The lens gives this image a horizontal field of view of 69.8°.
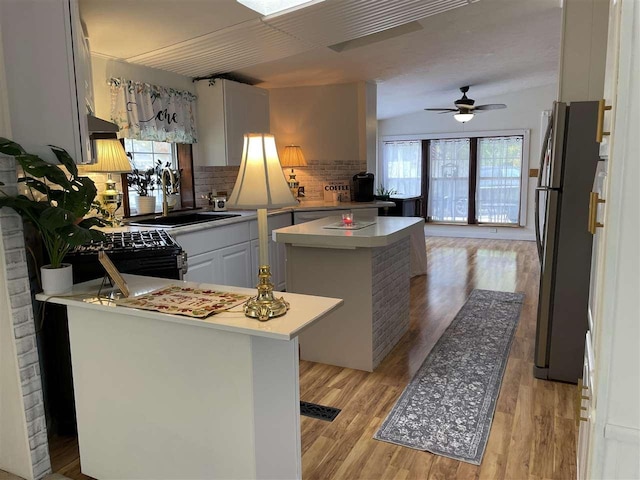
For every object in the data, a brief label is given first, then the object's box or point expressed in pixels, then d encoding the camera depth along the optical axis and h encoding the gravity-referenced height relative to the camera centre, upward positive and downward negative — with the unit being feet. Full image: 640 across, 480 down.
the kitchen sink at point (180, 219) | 12.28 -1.18
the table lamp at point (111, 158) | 9.98 +0.46
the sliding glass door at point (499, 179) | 26.53 -0.40
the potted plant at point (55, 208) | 5.38 -0.34
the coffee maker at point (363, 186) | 18.35 -0.45
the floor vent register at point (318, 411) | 7.84 -4.09
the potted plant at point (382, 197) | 20.46 -0.99
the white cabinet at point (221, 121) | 14.56 +1.80
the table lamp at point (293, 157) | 17.87 +0.73
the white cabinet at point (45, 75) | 5.65 +1.36
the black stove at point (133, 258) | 6.86 -1.23
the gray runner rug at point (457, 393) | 7.12 -4.08
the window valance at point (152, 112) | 11.93 +1.87
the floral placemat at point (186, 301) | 5.03 -1.43
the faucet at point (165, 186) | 13.41 -0.22
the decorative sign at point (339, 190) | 18.97 -0.61
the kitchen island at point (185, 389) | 4.83 -2.41
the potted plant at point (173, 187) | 13.92 -0.27
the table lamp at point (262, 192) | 4.65 -0.16
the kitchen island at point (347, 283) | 9.50 -2.31
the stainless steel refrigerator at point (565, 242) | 8.34 -1.34
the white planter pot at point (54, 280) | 5.95 -1.29
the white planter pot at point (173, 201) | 13.99 -0.70
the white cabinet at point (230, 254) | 11.64 -2.16
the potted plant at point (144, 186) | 13.02 -0.22
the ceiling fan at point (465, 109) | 20.58 +2.87
